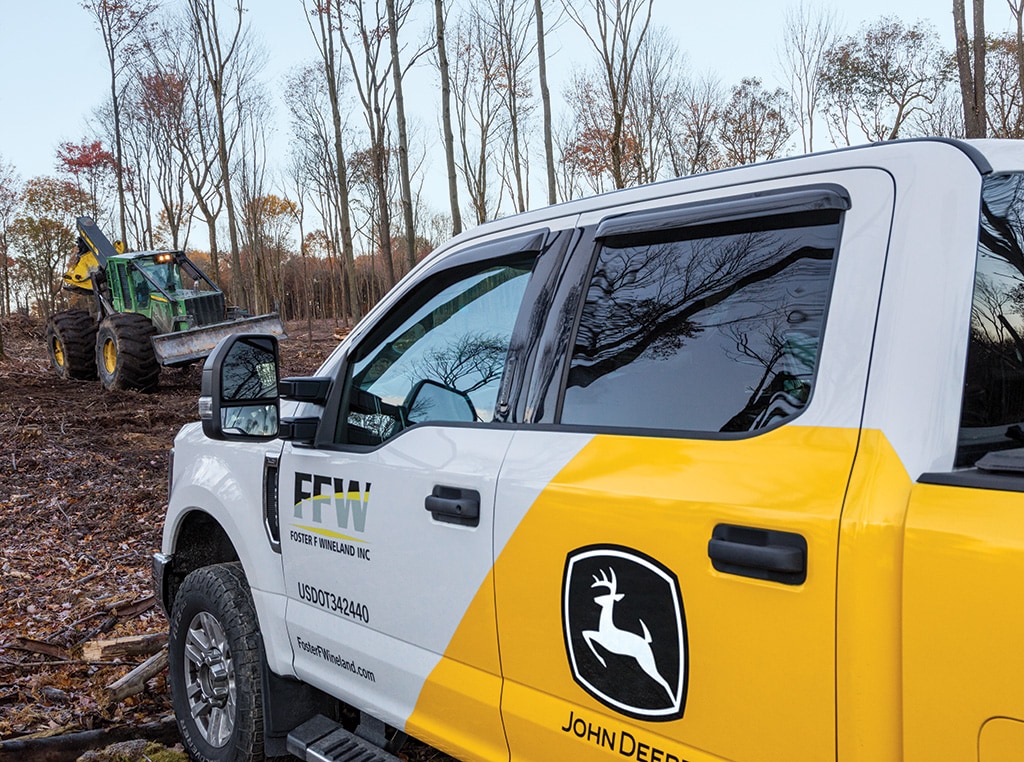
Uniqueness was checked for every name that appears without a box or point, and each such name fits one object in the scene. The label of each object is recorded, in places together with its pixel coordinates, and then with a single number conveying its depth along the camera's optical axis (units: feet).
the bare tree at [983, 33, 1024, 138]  85.81
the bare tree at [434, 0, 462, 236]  57.57
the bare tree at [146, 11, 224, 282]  101.60
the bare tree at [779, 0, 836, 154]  76.48
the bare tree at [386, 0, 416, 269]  60.08
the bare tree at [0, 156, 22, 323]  147.84
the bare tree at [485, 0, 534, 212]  77.92
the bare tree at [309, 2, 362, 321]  73.31
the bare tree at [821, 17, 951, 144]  97.96
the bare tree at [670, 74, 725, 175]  106.01
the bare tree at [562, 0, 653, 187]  57.72
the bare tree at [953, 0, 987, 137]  32.42
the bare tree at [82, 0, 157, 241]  100.37
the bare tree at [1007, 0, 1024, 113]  54.84
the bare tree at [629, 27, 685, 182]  88.12
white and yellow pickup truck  4.57
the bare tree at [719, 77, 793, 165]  116.57
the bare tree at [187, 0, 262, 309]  85.30
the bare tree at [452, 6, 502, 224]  89.97
